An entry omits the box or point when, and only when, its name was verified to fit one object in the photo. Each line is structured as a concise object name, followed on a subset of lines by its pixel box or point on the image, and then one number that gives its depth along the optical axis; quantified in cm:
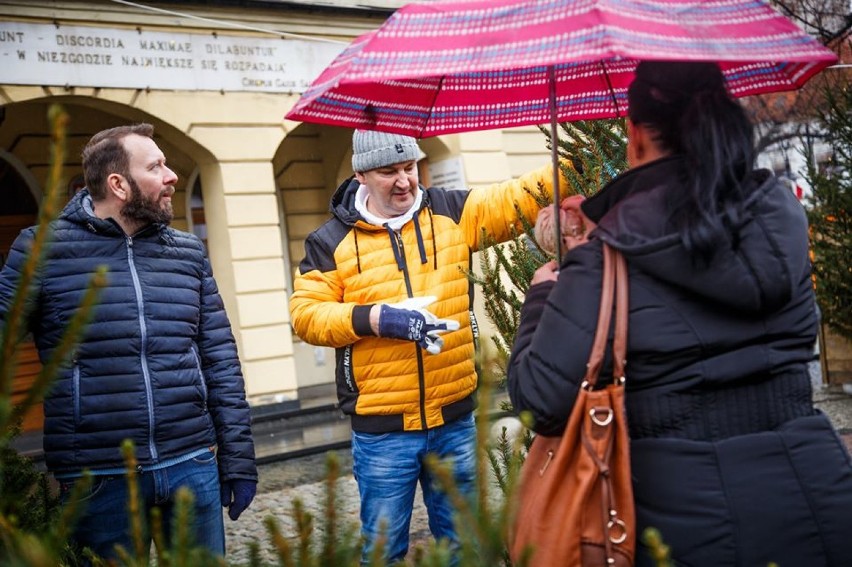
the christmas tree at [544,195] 307
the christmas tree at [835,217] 830
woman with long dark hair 174
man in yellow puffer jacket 325
